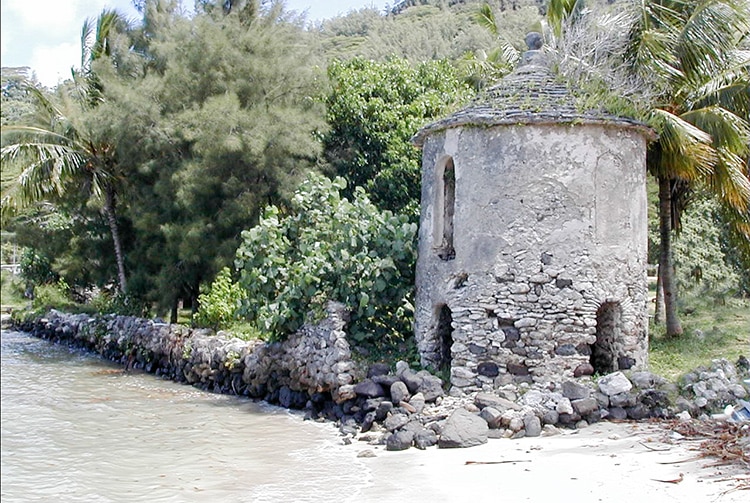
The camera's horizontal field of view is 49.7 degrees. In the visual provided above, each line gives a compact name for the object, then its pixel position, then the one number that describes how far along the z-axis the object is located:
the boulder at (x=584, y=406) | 11.56
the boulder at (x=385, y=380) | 13.05
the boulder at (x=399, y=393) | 12.52
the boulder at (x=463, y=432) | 10.81
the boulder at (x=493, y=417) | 11.35
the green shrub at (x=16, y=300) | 31.38
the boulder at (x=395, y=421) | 11.73
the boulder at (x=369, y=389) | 13.03
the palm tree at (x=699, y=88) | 13.80
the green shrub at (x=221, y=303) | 19.25
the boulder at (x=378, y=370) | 13.65
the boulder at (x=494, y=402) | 11.57
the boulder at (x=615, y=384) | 11.69
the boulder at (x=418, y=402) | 12.21
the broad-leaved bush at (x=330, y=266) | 14.71
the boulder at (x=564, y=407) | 11.49
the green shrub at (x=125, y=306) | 24.27
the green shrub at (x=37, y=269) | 31.97
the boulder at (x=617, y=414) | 11.52
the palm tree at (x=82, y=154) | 21.08
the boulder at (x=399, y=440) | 11.05
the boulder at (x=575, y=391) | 11.76
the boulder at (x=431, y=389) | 12.54
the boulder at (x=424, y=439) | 11.04
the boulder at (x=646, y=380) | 11.74
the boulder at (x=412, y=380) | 12.69
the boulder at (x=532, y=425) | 11.17
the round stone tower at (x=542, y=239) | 12.59
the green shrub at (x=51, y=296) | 30.91
